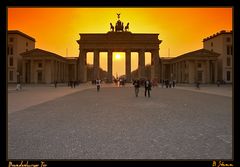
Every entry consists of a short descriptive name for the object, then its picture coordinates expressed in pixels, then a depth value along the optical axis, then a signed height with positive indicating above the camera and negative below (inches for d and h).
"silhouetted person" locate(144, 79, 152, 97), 990.2 -7.6
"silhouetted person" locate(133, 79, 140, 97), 991.6 -7.4
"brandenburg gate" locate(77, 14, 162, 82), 3096.0 +460.5
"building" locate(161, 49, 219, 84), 2844.5 +198.2
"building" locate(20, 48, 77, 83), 2901.1 +210.1
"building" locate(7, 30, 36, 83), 2913.4 +348.4
